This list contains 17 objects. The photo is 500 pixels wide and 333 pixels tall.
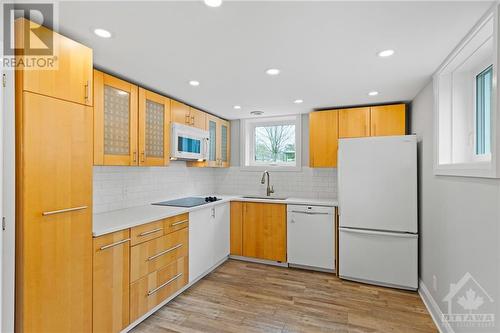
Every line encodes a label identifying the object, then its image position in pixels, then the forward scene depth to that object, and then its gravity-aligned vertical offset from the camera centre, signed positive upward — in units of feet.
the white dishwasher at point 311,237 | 11.23 -3.15
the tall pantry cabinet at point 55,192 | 4.84 -0.55
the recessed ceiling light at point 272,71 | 7.63 +2.83
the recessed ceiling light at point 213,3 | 4.51 +2.85
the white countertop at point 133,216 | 6.68 -1.56
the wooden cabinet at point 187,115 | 10.60 +2.21
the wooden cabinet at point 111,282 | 6.25 -2.96
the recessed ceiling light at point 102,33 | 5.54 +2.89
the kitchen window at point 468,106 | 5.08 +1.58
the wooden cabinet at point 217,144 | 13.07 +1.20
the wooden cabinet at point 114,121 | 7.30 +1.36
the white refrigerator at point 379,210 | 9.68 -1.73
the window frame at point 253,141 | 13.93 +1.42
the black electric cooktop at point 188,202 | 10.50 -1.57
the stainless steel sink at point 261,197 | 13.43 -1.70
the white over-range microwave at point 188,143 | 10.28 +0.97
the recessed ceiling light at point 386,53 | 6.44 +2.84
